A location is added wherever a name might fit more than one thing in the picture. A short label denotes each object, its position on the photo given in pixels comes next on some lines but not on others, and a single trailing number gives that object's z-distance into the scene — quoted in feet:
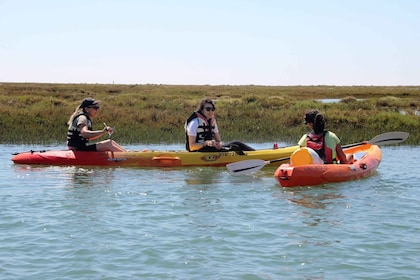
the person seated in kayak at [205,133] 42.78
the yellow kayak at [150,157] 43.83
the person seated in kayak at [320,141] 36.14
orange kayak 34.91
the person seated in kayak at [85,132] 43.39
